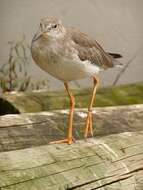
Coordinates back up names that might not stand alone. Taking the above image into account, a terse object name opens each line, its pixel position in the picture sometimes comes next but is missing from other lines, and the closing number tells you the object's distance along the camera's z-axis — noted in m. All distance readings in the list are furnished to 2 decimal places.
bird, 4.33
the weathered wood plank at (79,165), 3.39
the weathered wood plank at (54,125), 4.05
